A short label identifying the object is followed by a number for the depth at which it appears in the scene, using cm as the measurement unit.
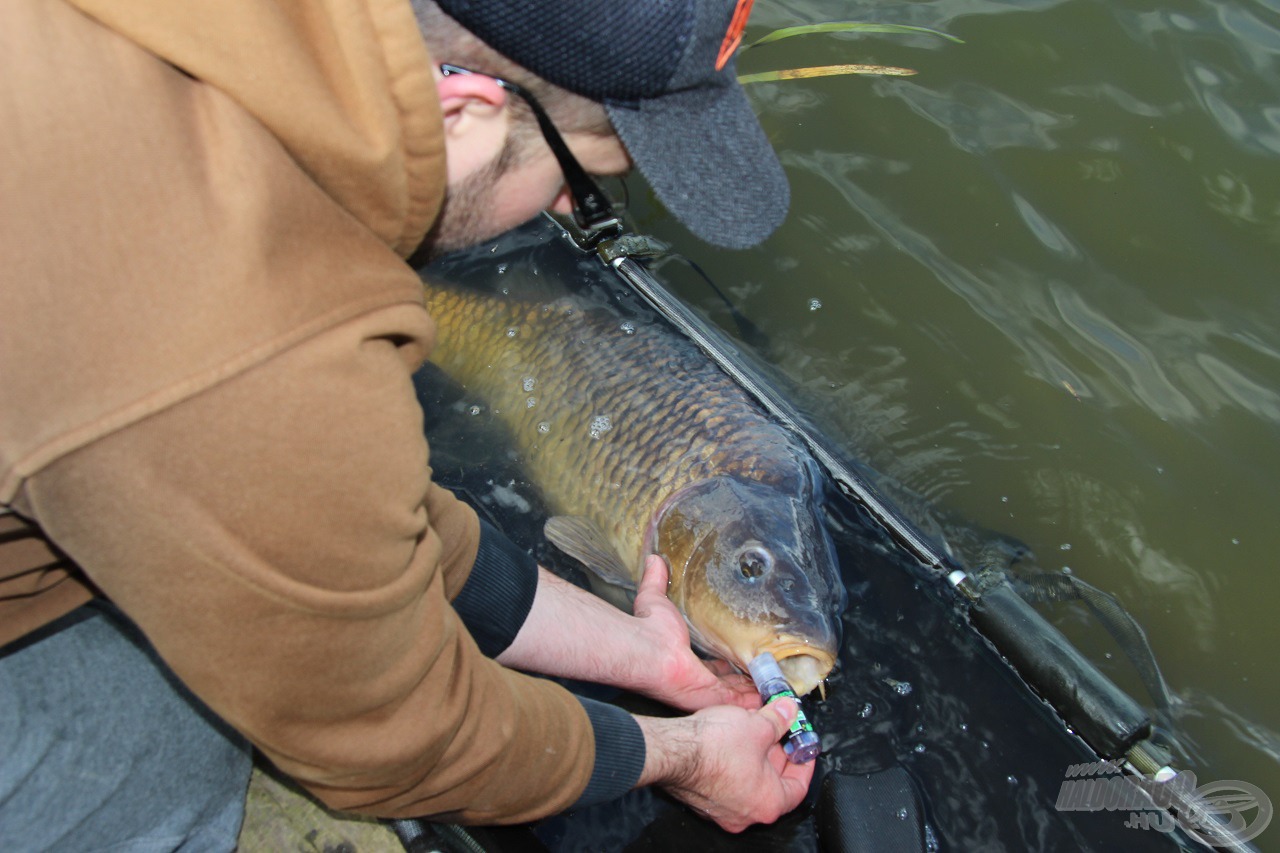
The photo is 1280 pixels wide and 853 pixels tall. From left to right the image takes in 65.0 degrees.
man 114
